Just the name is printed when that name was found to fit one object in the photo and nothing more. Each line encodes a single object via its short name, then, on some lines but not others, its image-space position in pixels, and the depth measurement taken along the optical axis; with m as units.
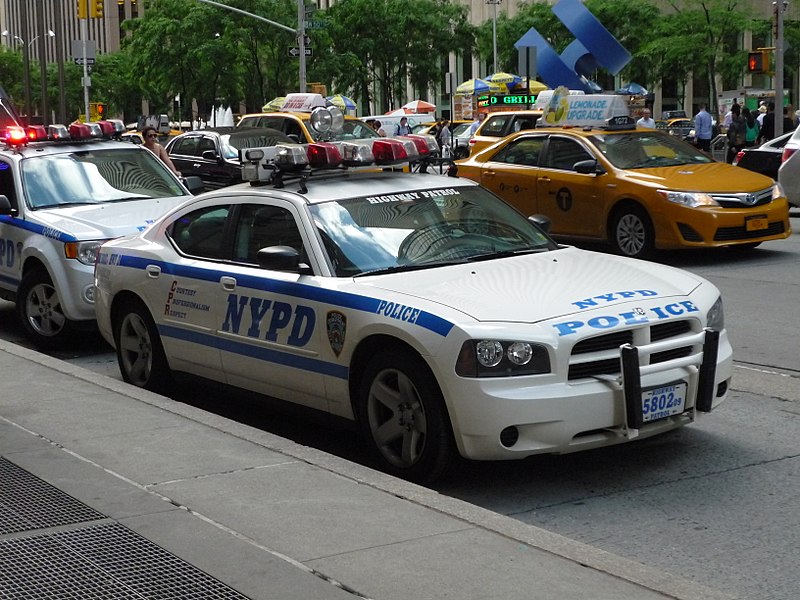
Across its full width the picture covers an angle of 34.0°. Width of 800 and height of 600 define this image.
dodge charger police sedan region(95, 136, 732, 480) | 5.91
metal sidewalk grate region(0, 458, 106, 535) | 5.41
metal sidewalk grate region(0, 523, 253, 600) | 4.54
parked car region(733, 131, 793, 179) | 22.61
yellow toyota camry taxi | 13.99
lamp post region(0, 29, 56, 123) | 38.97
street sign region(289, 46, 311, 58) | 42.38
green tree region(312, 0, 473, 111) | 60.06
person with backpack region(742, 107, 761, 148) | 32.75
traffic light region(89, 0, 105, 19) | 37.34
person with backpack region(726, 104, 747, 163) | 32.00
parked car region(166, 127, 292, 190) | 22.73
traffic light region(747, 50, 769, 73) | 30.06
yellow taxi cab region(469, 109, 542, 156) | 23.28
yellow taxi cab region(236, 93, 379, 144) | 25.11
